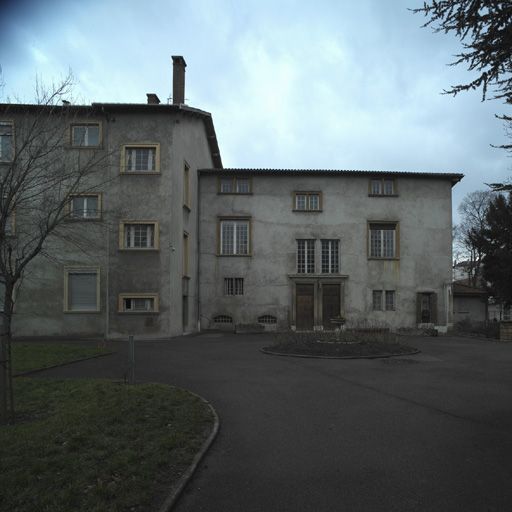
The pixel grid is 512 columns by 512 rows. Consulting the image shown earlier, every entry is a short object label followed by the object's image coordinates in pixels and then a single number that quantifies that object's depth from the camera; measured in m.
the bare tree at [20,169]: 7.56
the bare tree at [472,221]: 51.47
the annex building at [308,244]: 29.05
